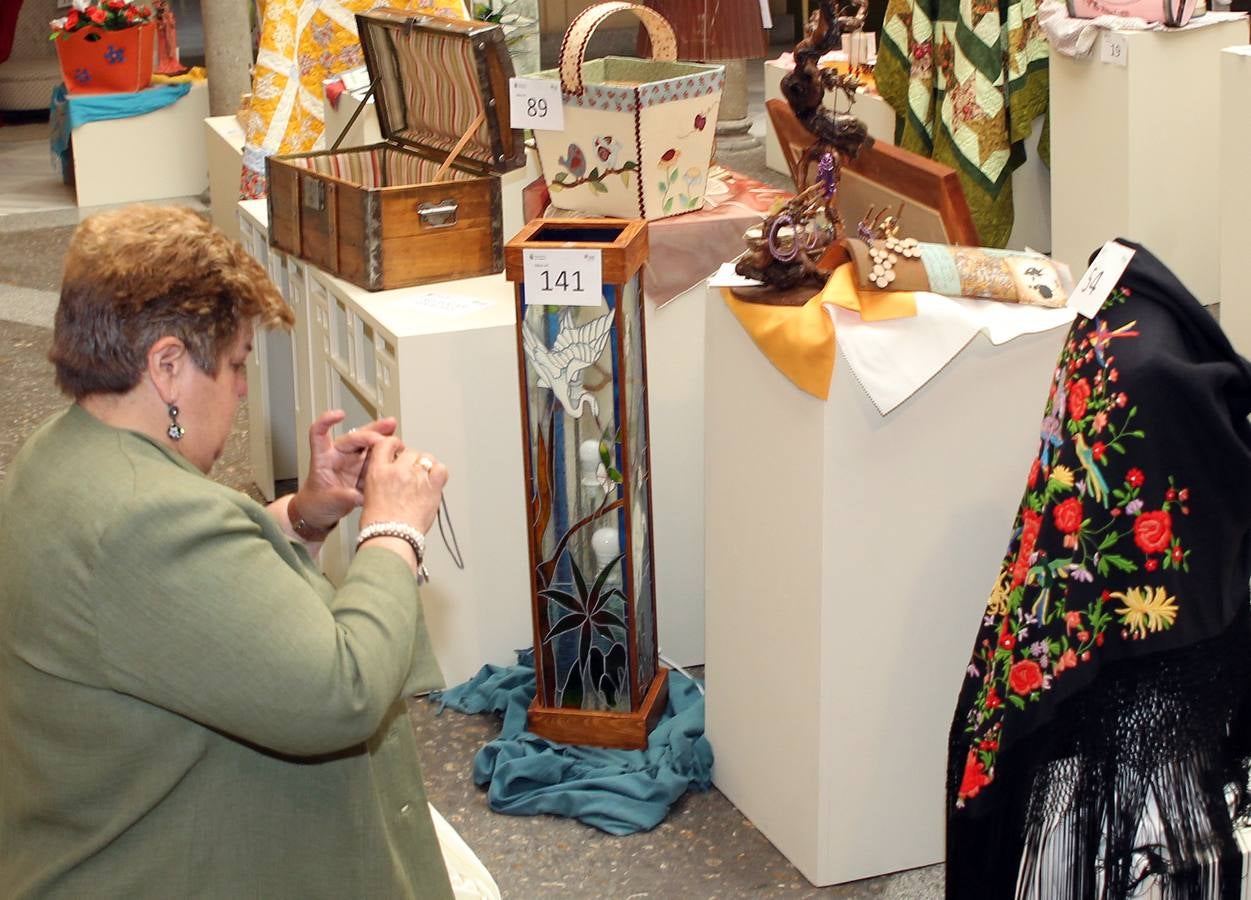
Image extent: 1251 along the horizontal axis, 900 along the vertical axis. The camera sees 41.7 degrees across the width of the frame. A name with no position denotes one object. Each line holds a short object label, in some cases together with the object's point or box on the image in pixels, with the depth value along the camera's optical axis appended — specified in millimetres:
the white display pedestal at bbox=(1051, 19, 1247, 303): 5375
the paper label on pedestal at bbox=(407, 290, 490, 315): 3482
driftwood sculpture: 2574
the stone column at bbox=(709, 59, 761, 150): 8992
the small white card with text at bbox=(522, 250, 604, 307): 2971
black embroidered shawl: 1910
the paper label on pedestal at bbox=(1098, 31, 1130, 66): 5352
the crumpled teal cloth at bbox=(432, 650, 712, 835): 3002
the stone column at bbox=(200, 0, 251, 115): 8422
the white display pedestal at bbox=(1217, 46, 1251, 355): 4738
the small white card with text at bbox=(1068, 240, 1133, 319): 1944
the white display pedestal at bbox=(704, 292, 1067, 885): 2559
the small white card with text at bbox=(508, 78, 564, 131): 3357
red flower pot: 8234
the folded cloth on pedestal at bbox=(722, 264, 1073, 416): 2467
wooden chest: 3633
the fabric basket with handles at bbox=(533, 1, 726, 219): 3273
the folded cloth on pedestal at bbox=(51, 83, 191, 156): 8391
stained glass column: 3053
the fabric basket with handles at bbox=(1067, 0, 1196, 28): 5301
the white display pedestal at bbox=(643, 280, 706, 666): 3494
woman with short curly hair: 1472
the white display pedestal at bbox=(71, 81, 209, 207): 8484
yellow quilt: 5387
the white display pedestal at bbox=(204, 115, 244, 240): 6004
